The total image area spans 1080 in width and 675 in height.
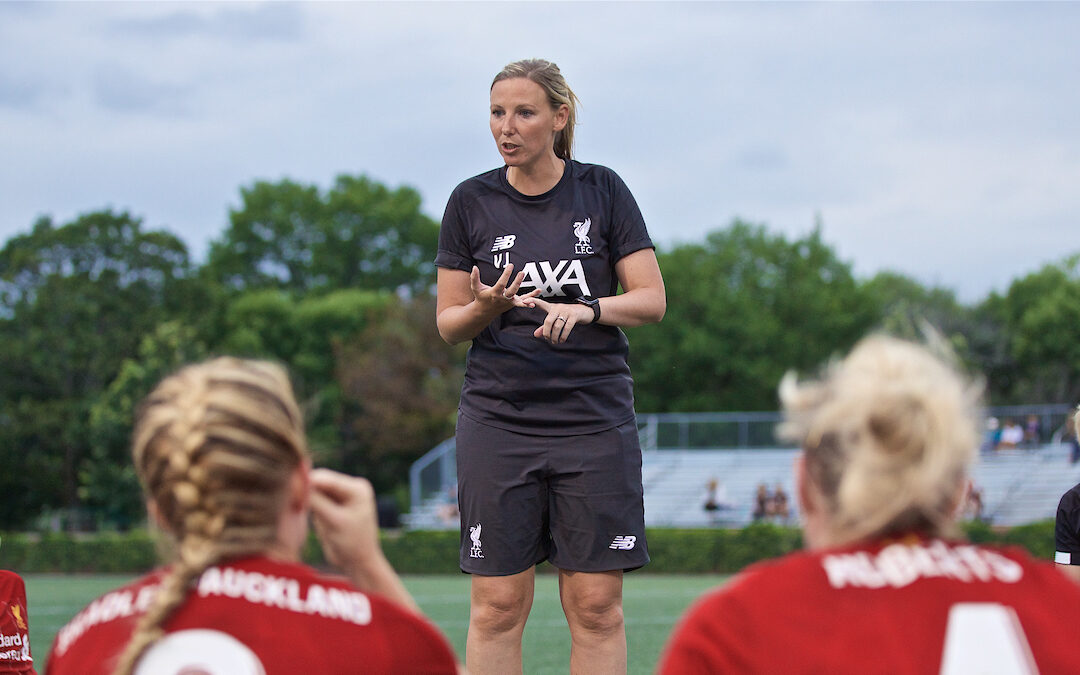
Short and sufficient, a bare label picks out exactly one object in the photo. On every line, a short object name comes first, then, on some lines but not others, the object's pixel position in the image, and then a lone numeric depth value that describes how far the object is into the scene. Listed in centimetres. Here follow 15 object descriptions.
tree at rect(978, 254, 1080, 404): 5578
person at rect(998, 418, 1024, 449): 3316
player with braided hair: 190
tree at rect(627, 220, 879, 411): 5688
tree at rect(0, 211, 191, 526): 4722
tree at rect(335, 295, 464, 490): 4947
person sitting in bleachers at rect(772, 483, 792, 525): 2903
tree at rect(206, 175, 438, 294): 6638
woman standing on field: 457
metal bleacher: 3244
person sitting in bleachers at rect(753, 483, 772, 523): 2936
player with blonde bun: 177
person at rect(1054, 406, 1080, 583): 482
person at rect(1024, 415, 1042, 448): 3297
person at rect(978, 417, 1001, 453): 3362
